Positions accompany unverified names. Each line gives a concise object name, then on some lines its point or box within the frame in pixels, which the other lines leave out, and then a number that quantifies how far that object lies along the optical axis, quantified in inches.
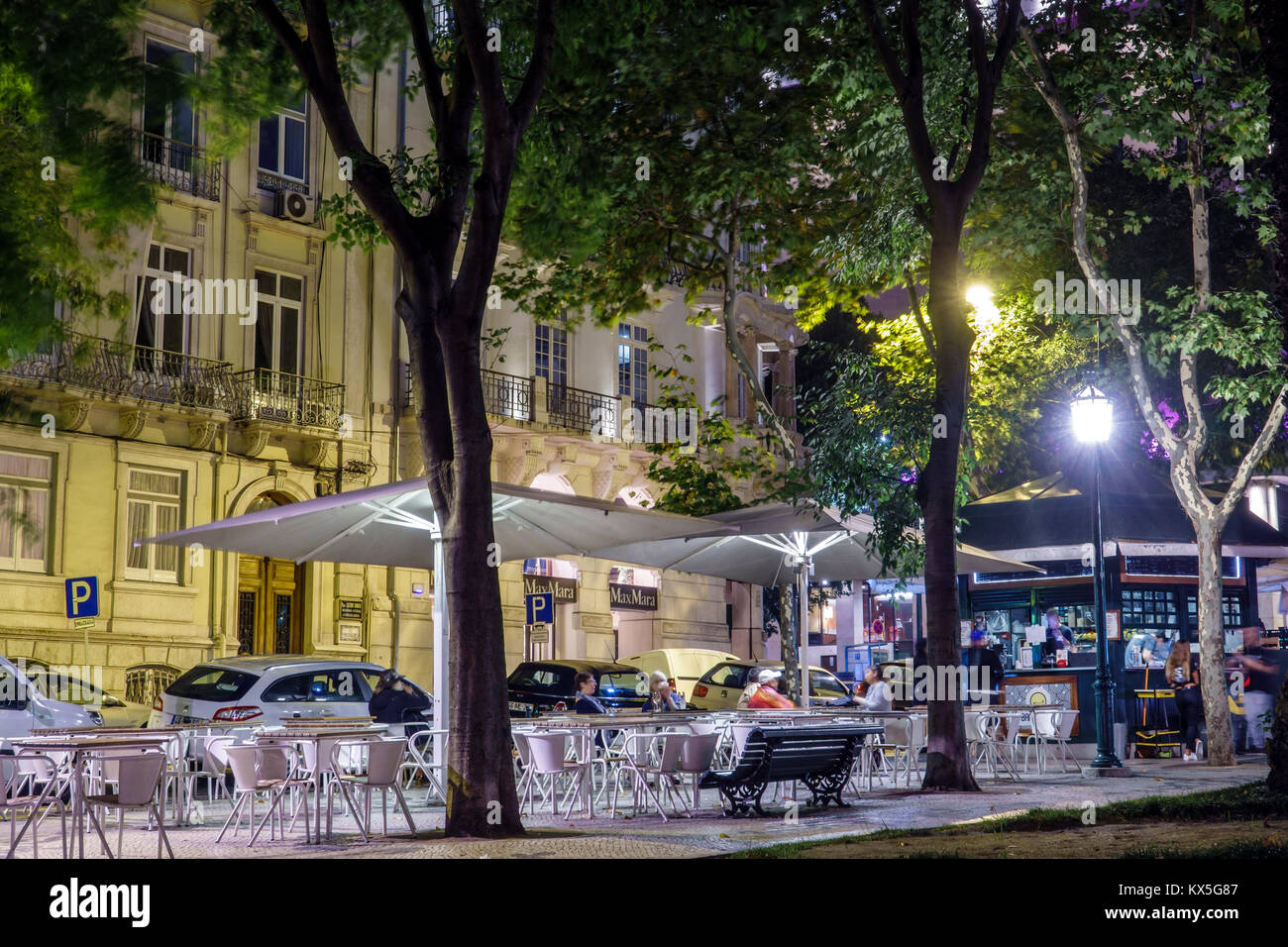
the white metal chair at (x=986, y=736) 757.3
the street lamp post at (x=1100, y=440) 821.9
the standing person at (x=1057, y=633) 1005.2
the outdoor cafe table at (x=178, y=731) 565.9
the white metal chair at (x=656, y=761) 575.2
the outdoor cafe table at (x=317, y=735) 499.2
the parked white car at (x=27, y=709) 741.9
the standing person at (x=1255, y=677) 957.2
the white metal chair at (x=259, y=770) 484.7
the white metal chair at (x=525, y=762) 601.0
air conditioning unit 1206.3
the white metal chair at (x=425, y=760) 578.6
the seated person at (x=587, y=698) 804.0
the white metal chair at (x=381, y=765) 486.6
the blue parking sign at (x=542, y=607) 1099.9
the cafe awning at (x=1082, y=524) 987.9
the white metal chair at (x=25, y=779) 414.6
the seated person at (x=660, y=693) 938.1
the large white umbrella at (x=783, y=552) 735.7
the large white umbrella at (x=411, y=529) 602.2
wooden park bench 569.3
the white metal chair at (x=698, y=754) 578.2
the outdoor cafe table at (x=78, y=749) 421.4
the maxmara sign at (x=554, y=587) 1381.6
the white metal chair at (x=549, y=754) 565.3
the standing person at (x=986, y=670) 951.6
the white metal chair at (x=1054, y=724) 772.6
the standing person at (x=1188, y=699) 977.5
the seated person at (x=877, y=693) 829.8
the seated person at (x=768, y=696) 802.2
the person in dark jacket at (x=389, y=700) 761.0
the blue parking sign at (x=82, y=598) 861.2
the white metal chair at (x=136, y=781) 407.2
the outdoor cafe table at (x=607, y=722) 629.6
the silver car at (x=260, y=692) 751.1
